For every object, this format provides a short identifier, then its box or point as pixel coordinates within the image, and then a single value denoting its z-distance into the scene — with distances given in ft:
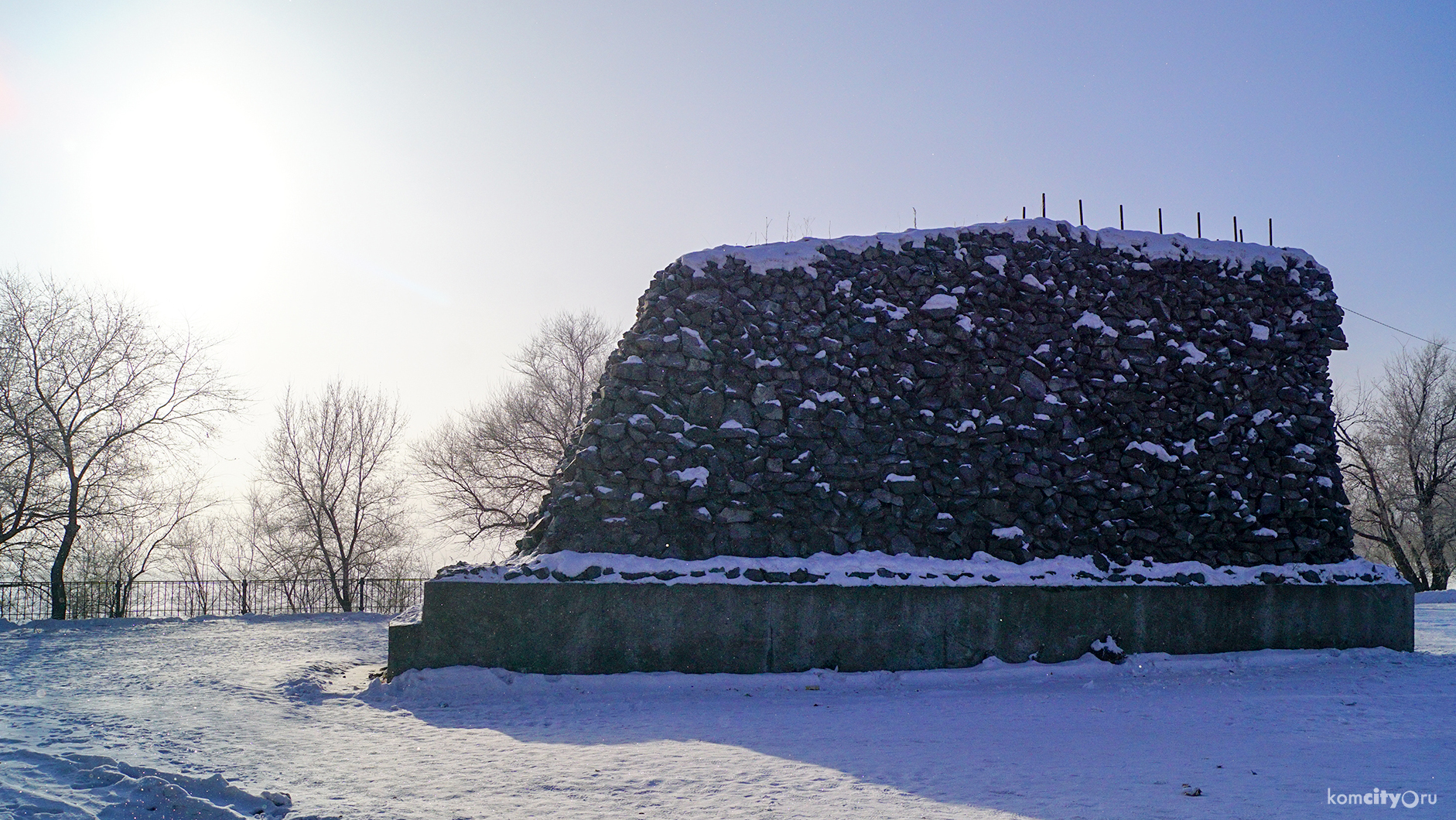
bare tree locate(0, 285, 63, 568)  61.98
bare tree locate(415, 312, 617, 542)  84.02
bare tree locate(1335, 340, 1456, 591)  87.25
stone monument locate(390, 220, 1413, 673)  29.53
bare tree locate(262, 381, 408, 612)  90.53
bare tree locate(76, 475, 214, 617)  63.16
